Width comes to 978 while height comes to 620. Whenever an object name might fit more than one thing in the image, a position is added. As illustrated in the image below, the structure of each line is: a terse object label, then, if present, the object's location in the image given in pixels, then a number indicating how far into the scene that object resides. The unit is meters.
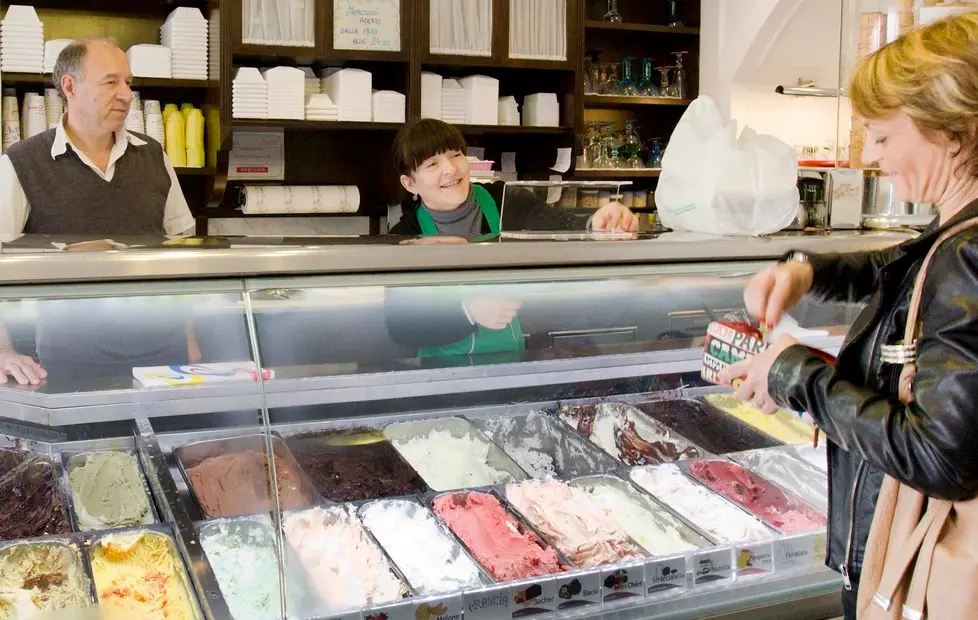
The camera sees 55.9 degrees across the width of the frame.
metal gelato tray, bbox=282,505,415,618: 1.51
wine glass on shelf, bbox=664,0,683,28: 5.76
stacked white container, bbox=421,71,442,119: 4.85
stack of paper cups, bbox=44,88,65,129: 4.25
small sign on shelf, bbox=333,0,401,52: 4.61
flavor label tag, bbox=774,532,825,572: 1.79
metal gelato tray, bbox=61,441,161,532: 1.81
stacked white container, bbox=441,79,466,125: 4.92
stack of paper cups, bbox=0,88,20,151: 4.17
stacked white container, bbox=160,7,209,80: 4.31
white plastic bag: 2.14
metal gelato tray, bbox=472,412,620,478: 2.16
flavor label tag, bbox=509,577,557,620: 1.57
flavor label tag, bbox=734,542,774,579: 1.75
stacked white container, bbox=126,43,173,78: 4.23
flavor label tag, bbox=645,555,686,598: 1.65
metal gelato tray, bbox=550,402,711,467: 2.21
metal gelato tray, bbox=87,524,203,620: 1.58
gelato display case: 1.60
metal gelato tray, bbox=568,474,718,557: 1.84
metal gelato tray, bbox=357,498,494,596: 1.64
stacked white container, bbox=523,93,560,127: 5.11
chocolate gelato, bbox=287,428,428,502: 1.92
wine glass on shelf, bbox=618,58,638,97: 5.62
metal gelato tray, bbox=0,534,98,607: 1.62
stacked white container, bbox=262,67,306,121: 4.47
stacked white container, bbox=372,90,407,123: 4.70
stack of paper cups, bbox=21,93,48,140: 4.18
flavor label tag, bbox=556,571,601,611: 1.59
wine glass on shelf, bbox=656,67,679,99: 5.77
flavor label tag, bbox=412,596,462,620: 1.51
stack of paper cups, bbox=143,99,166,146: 4.31
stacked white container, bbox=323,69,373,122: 4.61
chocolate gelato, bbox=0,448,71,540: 1.76
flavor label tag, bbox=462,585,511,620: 1.54
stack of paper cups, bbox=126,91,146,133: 4.25
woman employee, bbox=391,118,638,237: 3.03
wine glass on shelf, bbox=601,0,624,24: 5.49
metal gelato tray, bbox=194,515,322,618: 1.53
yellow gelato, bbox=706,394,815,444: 2.33
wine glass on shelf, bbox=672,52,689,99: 5.79
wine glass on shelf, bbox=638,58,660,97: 5.67
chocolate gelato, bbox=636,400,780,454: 2.29
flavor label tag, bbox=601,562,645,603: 1.62
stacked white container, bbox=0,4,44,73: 4.09
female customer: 1.03
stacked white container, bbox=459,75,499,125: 4.94
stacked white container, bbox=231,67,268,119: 4.38
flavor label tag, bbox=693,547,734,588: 1.71
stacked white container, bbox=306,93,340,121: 4.62
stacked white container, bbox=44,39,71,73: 4.10
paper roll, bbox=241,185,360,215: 4.64
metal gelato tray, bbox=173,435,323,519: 1.81
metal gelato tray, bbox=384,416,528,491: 2.09
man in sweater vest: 3.24
